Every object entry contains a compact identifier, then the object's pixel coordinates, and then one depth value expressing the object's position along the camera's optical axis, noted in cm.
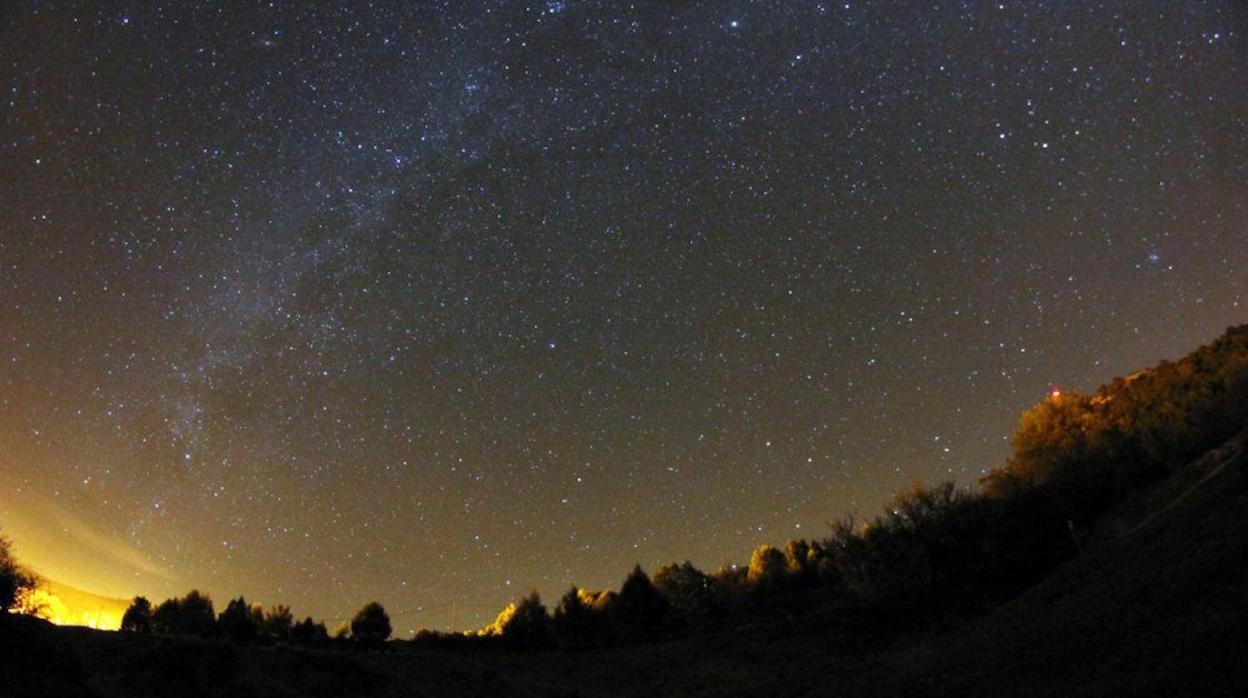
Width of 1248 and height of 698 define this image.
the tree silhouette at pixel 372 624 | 4178
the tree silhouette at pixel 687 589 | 4384
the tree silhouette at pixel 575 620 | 3912
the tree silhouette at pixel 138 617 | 4459
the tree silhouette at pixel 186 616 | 4134
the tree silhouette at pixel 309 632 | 4128
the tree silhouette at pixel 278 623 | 4331
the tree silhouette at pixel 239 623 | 3816
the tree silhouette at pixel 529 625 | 4075
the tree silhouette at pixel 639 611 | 3847
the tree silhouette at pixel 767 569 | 4378
